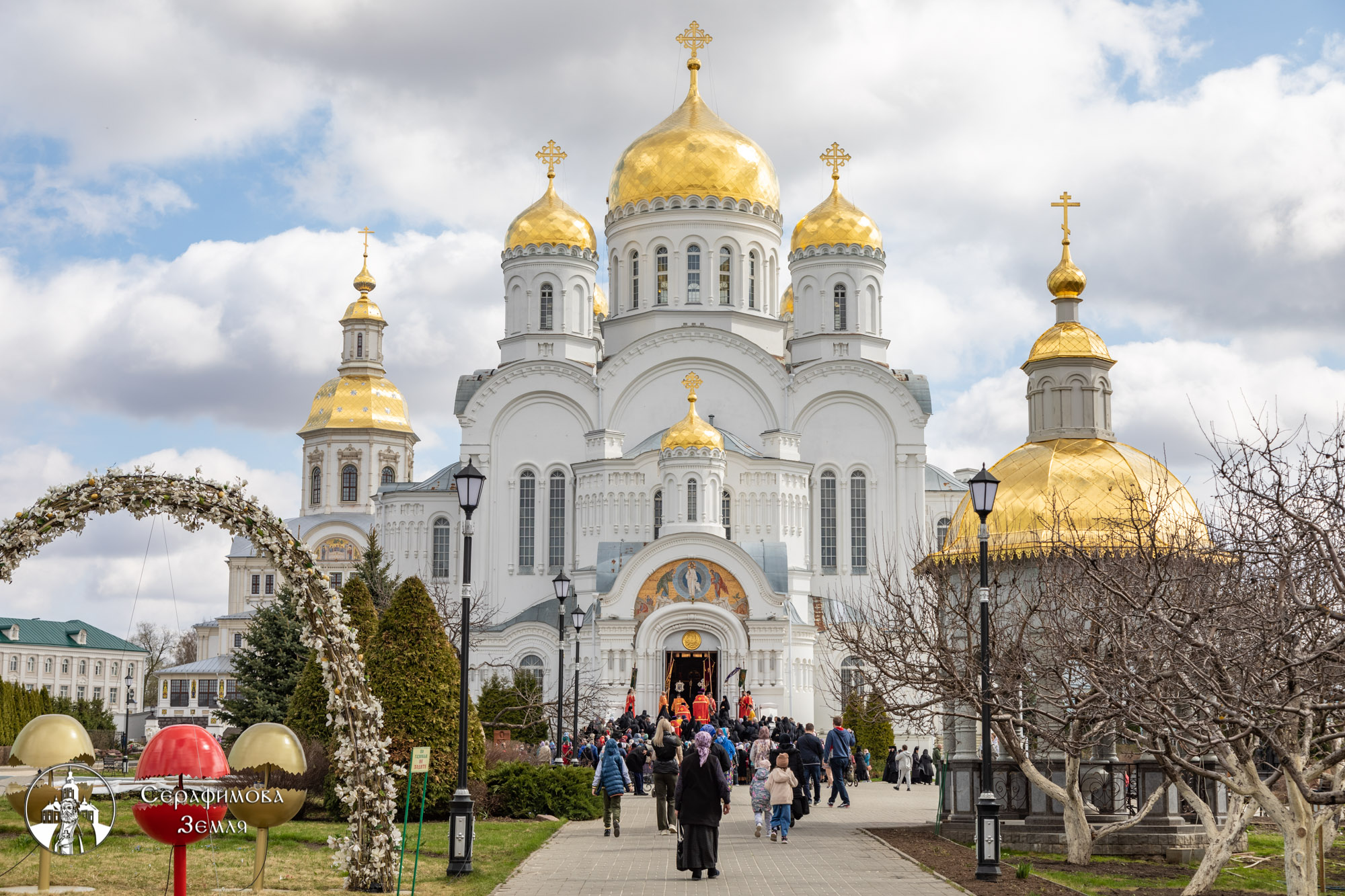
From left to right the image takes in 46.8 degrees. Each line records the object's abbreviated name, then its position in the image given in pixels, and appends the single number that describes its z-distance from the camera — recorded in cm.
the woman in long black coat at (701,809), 1412
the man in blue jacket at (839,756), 2352
